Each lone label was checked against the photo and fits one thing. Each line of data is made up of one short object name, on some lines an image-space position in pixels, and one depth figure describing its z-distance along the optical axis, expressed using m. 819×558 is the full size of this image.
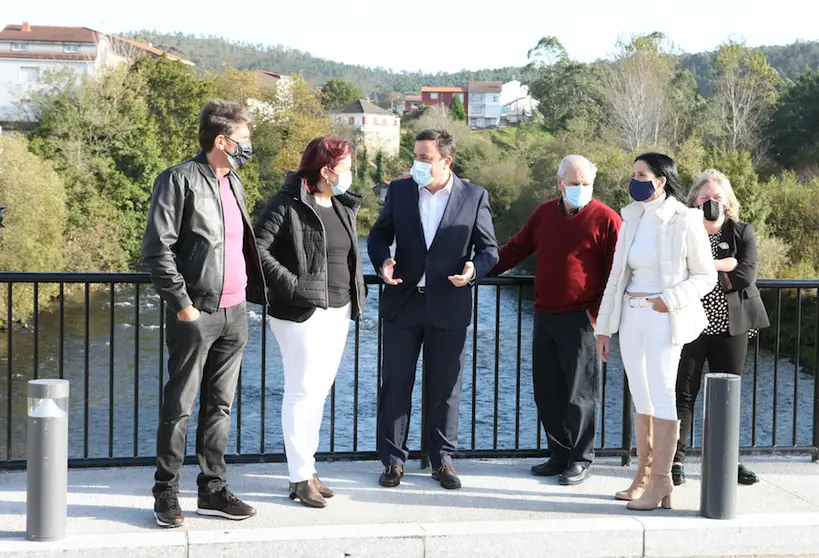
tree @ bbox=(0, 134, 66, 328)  37.38
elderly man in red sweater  5.89
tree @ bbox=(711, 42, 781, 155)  70.62
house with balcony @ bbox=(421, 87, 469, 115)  188.00
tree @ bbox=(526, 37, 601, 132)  102.44
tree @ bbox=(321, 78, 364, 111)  139.25
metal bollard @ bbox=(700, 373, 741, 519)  5.33
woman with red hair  5.31
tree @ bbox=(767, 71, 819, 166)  59.75
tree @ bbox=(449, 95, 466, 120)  150.50
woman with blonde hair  5.95
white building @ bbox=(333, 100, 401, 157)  116.50
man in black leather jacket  4.83
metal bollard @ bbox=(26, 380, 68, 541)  4.71
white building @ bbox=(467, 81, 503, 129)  177.75
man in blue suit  5.80
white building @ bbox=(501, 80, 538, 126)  172.75
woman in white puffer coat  5.37
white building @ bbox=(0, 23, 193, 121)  77.00
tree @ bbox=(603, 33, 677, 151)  68.12
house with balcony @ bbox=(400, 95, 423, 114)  183.06
